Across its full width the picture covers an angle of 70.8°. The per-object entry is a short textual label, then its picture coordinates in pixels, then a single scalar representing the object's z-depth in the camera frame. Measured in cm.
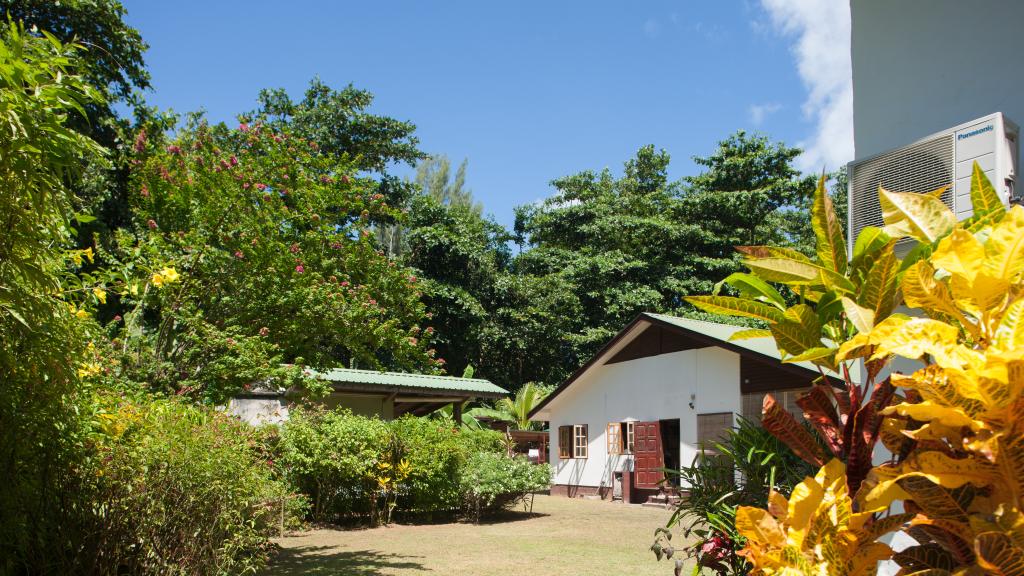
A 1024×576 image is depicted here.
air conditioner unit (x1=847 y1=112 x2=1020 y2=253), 333
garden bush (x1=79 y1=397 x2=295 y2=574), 457
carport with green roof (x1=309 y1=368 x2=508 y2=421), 1580
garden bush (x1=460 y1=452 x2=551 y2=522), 1370
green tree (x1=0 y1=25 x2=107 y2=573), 261
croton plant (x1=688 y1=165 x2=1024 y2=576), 131
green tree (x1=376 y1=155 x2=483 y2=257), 3956
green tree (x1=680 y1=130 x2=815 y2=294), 2889
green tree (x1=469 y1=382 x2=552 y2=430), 2623
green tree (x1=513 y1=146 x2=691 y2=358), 2953
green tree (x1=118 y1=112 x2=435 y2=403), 683
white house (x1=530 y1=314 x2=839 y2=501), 1576
